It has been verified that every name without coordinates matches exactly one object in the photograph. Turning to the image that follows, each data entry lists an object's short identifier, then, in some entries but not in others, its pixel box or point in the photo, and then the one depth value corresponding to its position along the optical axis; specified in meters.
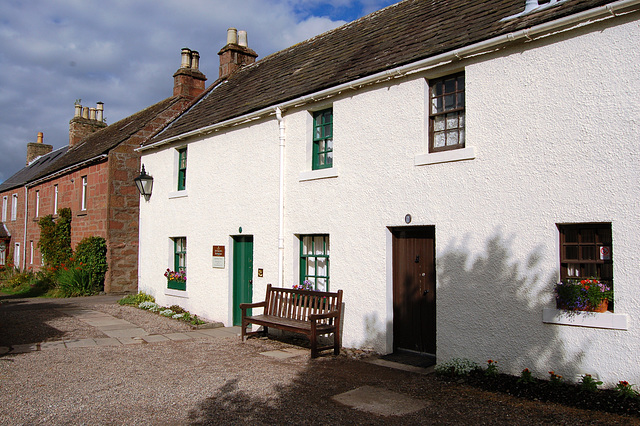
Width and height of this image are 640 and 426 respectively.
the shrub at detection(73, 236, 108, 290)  17.91
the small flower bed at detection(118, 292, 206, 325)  12.45
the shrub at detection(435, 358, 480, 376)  6.91
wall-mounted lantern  15.08
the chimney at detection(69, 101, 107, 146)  29.71
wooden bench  8.19
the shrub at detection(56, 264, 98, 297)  17.78
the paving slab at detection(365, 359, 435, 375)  7.29
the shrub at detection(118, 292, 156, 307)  15.05
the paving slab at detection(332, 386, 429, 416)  5.69
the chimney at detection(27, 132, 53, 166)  37.69
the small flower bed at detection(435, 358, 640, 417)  5.39
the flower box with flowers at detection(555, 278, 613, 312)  5.84
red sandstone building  17.75
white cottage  6.00
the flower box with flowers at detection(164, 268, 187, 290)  13.60
